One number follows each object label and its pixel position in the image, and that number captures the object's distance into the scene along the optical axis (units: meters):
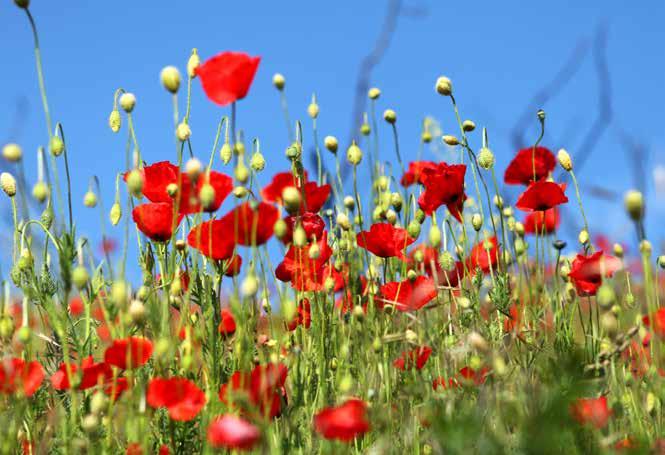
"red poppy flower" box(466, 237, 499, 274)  2.04
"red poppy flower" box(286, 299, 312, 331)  1.84
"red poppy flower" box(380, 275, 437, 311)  1.84
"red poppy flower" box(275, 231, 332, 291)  1.84
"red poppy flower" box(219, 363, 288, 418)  1.56
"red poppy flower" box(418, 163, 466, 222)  1.91
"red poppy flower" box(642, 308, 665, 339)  1.67
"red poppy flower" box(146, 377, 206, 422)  1.53
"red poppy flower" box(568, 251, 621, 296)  1.87
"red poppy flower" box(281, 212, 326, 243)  1.81
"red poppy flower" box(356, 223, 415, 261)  1.88
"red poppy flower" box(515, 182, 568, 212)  1.92
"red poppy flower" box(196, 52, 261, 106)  1.63
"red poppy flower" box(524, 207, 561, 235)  2.12
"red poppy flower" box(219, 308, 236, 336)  1.93
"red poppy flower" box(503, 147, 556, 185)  2.03
